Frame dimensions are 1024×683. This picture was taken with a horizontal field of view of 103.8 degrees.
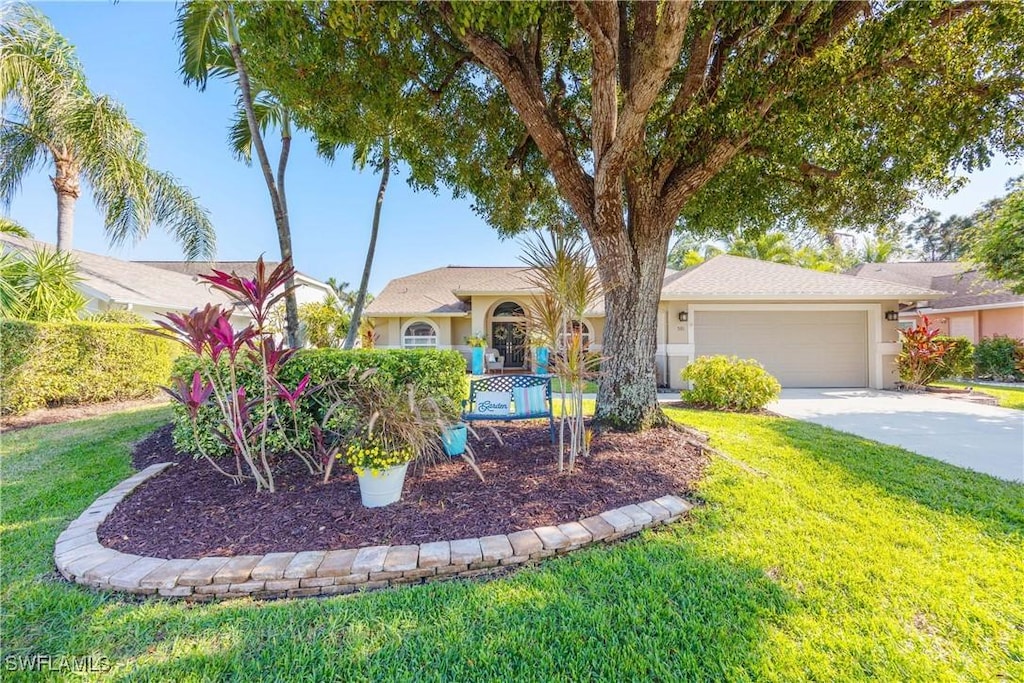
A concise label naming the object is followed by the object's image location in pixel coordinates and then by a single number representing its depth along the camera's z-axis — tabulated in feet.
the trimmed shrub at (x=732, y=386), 26.32
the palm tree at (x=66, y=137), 30.89
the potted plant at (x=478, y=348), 47.37
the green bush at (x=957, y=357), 38.68
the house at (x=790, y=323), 36.17
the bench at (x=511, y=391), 17.13
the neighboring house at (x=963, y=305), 51.06
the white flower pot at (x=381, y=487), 10.99
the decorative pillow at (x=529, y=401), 17.52
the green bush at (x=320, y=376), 14.46
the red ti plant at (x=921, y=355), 35.24
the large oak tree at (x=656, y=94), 14.82
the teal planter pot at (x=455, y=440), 14.54
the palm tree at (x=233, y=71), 18.79
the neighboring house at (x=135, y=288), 36.37
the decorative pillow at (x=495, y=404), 17.24
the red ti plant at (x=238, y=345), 11.19
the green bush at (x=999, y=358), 42.11
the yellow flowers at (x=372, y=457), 10.75
